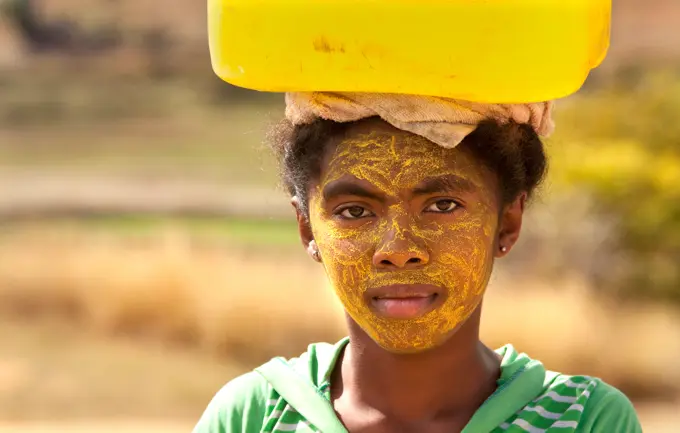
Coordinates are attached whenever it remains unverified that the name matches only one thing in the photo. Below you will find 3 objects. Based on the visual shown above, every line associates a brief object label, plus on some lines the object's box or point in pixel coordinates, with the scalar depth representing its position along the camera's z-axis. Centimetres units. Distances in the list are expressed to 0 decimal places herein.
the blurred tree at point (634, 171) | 1041
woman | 298
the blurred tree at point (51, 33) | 1761
